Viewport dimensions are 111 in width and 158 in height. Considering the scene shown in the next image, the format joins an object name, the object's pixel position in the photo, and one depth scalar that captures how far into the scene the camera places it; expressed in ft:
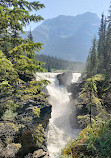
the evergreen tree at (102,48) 113.78
